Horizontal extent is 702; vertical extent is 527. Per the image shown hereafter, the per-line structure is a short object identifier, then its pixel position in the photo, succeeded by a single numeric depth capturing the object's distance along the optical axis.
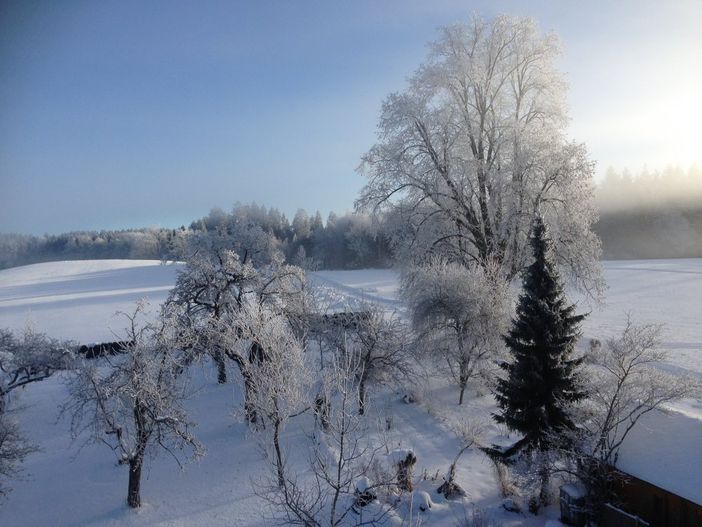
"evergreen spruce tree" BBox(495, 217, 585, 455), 9.80
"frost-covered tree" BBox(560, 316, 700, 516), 8.52
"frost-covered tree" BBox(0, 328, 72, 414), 15.51
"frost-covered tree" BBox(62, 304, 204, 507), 10.43
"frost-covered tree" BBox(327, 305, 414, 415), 14.73
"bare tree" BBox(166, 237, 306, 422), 16.03
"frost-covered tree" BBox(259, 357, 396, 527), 7.32
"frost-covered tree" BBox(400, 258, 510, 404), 14.85
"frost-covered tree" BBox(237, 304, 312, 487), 8.85
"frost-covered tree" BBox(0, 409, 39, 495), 10.76
